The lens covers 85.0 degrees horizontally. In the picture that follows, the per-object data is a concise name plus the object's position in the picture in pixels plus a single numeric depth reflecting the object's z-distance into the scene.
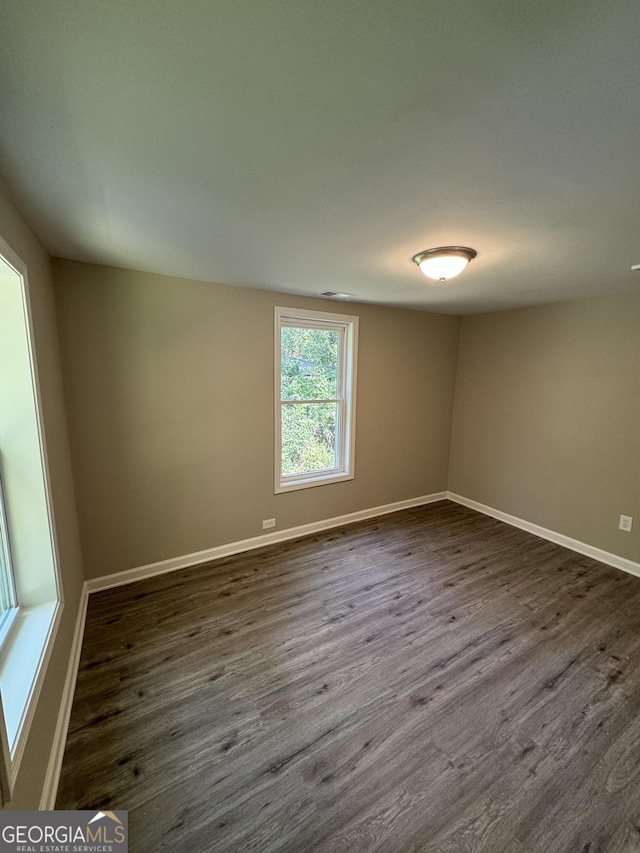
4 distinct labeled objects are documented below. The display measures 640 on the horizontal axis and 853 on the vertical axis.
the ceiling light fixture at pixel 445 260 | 1.89
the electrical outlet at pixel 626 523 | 3.01
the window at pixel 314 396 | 3.32
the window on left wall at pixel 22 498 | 1.50
